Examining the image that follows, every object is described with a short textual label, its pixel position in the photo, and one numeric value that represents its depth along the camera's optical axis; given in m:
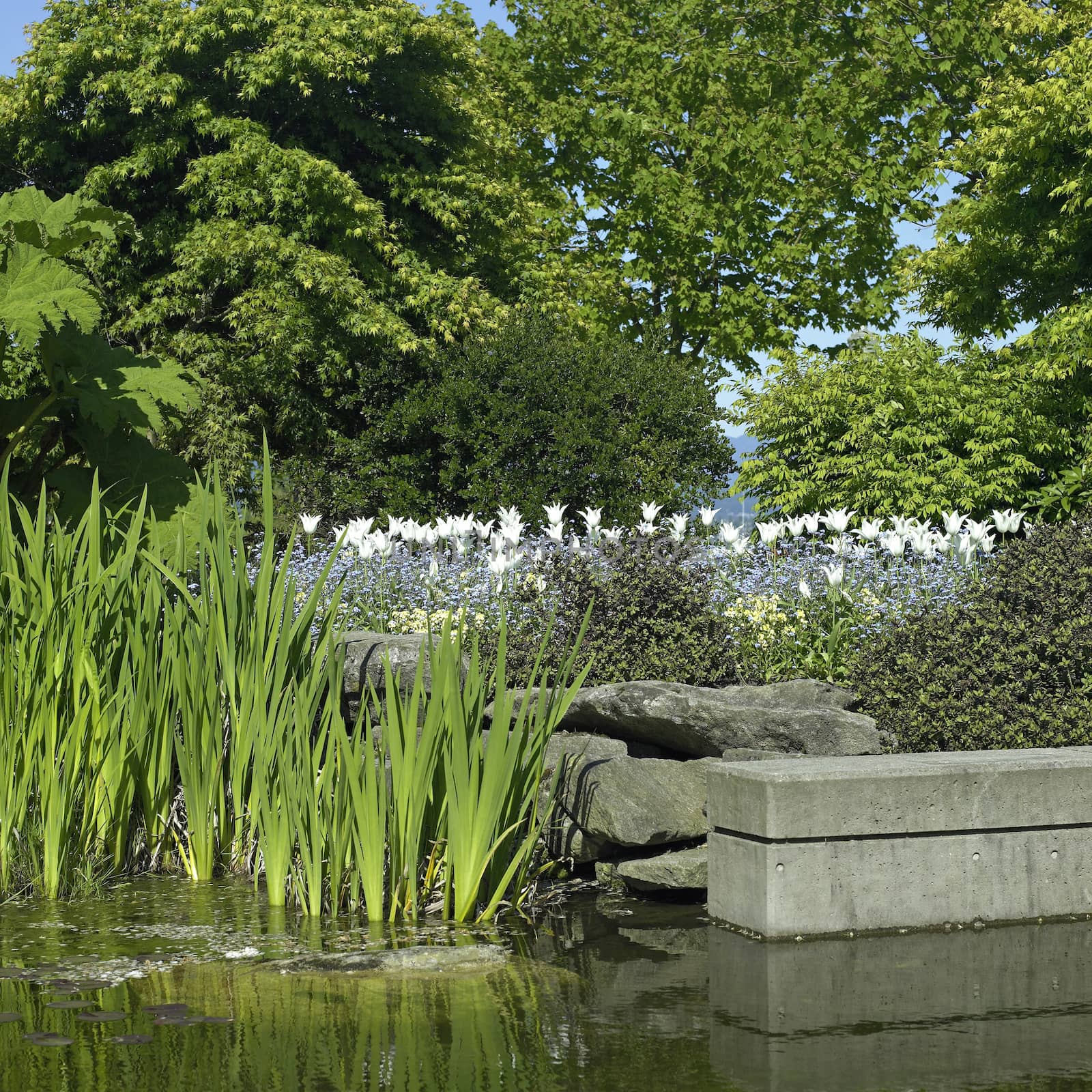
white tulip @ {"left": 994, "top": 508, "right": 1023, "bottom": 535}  7.50
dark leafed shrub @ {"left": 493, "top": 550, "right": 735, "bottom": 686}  6.18
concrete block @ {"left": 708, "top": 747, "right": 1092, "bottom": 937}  4.19
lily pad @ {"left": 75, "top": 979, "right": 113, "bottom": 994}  3.44
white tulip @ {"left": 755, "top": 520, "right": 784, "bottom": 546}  7.40
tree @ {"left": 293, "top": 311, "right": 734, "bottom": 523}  11.78
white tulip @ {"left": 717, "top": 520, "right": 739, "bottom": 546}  7.60
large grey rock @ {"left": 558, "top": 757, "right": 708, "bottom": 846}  4.86
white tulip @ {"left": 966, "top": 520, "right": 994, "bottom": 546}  7.29
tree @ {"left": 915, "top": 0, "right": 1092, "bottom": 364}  16.11
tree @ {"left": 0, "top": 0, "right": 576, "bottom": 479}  17.59
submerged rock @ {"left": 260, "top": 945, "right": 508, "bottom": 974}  3.62
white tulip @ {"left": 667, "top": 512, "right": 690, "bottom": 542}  7.65
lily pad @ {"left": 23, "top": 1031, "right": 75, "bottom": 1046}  3.02
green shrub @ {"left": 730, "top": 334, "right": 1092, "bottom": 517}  14.15
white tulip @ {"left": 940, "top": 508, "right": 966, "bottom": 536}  7.27
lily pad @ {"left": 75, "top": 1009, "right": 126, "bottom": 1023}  3.18
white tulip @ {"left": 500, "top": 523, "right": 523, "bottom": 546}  7.50
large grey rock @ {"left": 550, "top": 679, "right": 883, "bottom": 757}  5.30
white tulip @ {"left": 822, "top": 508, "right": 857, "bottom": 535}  7.38
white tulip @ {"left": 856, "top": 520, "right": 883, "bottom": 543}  7.59
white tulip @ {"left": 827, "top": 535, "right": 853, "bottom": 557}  7.37
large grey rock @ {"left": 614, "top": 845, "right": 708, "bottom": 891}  4.85
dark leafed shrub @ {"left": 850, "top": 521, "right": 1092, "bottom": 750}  5.42
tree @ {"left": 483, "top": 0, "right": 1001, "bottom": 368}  24.23
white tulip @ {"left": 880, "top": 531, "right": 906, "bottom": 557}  7.22
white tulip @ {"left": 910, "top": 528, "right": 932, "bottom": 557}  7.10
